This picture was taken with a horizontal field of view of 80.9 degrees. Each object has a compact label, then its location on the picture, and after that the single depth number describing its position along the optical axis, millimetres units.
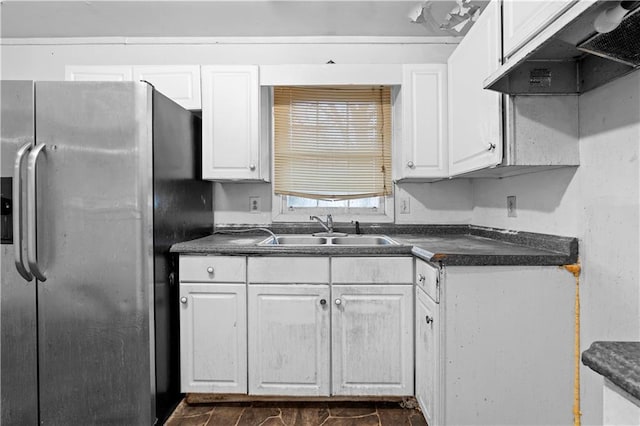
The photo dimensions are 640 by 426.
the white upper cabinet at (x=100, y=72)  2436
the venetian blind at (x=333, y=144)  2729
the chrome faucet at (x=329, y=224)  2625
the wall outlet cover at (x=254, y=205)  2742
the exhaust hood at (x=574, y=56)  954
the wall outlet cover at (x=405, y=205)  2744
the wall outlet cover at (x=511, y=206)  2043
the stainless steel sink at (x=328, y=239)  2492
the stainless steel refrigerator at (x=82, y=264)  1729
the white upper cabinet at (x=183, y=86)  2398
